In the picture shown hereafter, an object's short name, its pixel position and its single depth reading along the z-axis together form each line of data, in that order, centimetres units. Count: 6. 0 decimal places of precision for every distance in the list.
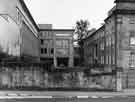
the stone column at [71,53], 6488
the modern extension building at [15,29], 2730
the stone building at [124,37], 2859
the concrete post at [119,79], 1912
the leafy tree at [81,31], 7169
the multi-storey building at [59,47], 6525
